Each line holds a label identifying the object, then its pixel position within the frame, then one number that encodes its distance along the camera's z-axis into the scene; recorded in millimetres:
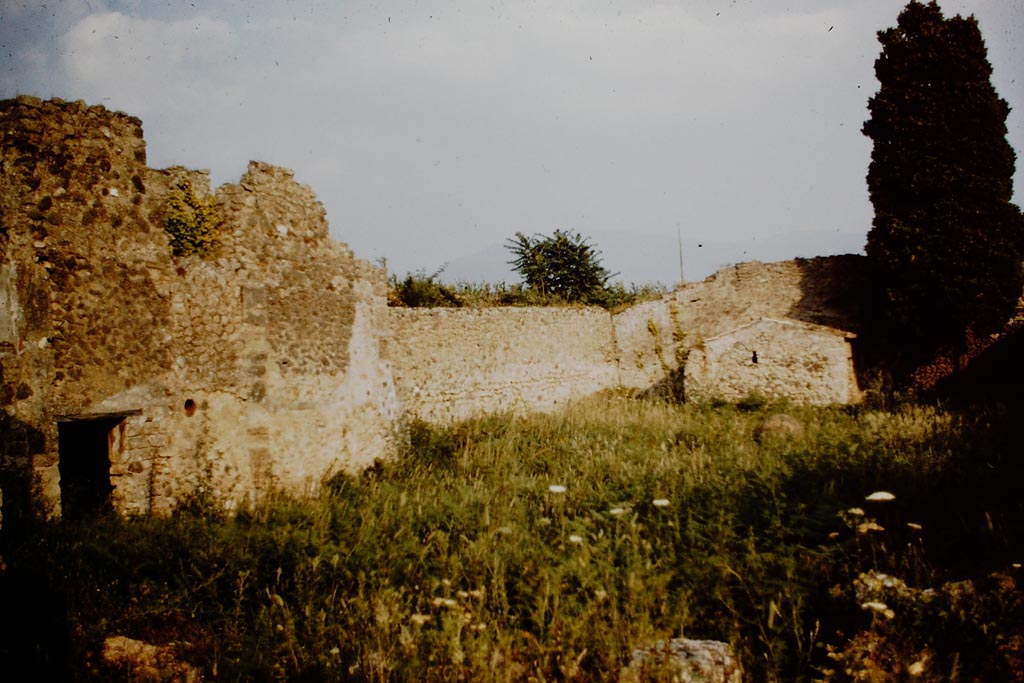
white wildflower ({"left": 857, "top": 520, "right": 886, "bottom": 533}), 4906
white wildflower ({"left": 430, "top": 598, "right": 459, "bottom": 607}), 4688
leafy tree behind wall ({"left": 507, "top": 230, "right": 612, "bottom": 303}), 22797
